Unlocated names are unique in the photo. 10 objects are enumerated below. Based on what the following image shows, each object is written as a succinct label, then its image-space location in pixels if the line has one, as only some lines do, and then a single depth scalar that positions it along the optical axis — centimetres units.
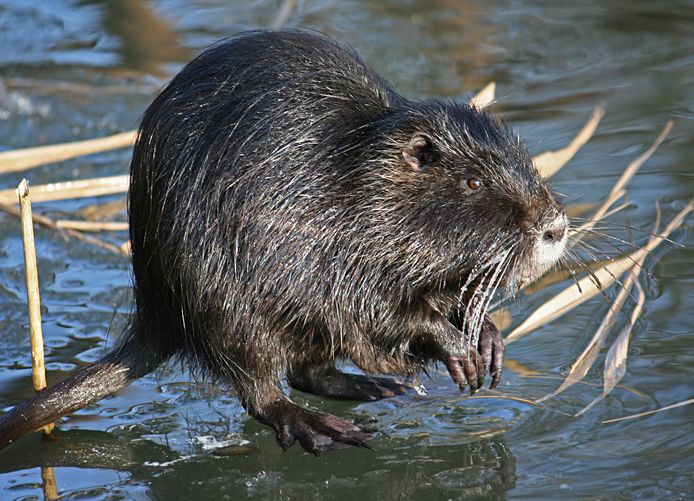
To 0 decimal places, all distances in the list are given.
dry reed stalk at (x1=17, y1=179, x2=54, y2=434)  714
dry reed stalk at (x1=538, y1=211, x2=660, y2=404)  714
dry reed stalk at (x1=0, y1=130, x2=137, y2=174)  1009
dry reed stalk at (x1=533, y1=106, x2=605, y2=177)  958
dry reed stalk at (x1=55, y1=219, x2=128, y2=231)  980
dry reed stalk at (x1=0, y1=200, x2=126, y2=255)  966
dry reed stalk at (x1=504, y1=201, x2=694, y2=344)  778
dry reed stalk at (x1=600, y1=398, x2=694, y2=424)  672
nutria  671
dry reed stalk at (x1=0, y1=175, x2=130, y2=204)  998
